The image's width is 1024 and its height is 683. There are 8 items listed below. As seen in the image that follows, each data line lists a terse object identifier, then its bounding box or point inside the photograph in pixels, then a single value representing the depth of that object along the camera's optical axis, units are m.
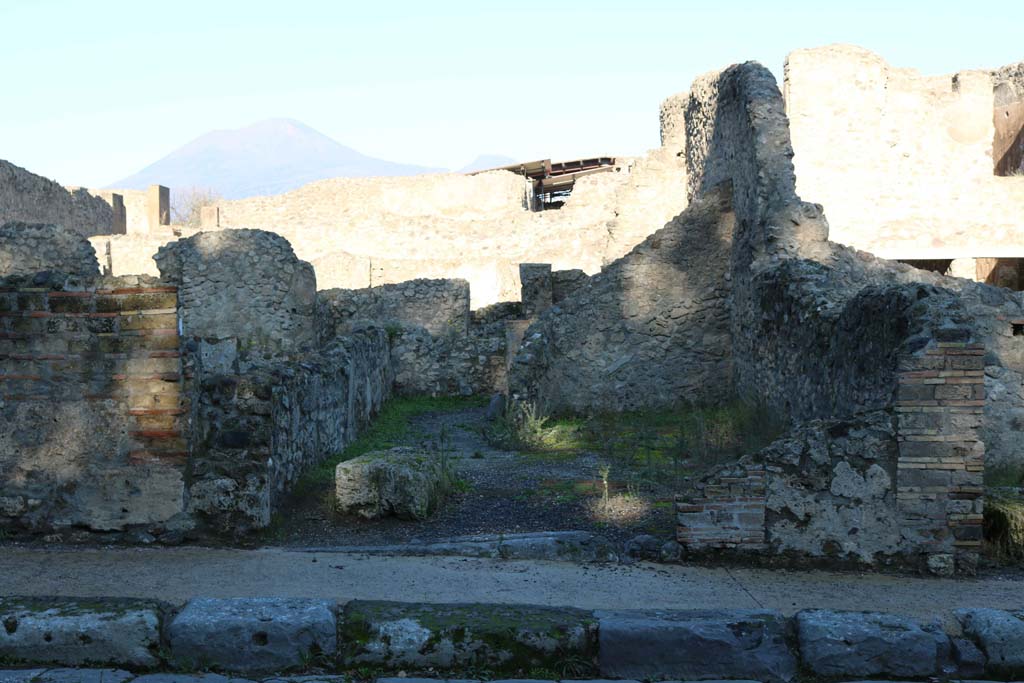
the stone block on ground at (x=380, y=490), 5.95
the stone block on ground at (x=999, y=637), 3.96
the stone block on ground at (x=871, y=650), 3.98
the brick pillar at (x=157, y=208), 32.38
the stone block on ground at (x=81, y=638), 4.06
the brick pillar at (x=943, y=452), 4.88
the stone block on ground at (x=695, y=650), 4.00
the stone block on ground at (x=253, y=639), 4.03
